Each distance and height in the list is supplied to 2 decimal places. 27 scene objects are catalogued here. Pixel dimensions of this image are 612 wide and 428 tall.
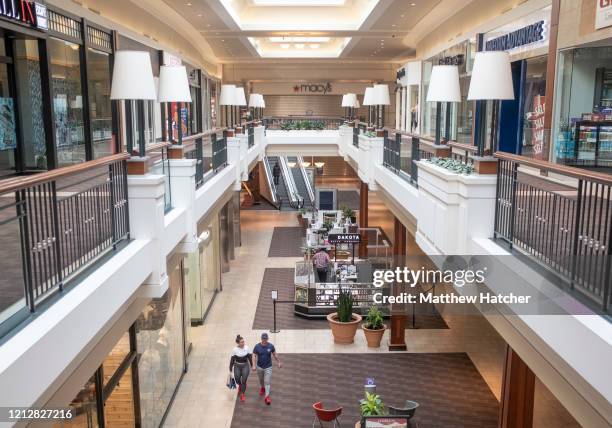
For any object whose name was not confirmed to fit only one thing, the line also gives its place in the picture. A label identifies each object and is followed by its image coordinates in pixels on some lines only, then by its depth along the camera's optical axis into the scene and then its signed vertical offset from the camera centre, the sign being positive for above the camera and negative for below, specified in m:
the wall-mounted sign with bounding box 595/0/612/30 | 8.97 +1.57
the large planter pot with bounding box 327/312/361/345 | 12.81 -4.63
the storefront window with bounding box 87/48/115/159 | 12.74 +0.30
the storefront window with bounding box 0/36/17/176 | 9.97 -0.19
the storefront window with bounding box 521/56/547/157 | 12.05 +0.21
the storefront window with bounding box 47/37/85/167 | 11.16 +0.29
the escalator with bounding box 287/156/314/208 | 32.55 -3.71
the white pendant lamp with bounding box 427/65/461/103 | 7.46 +0.39
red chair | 8.81 -4.42
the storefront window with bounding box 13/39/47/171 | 10.37 +0.20
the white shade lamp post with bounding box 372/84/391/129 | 14.06 +0.49
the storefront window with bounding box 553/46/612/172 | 10.56 +0.20
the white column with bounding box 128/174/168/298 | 5.54 -0.95
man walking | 10.26 -4.27
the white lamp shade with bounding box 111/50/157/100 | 5.58 +0.35
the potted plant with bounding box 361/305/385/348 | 12.72 -4.58
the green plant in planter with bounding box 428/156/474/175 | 6.28 -0.56
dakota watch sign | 13.48 -2.81
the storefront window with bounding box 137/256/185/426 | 8.76 -3.86
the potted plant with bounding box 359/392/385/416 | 8.13 -3.98
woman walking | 10.20 -4.27
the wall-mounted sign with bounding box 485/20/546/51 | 12.08 +1.77
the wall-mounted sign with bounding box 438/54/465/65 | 18.14 +1.76
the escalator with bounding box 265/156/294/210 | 31.73 -4.06
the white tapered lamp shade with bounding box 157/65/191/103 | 7.70 +0.40
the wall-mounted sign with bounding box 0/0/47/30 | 8.89 +1.62
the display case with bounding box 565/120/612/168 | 10.55 -0.49
